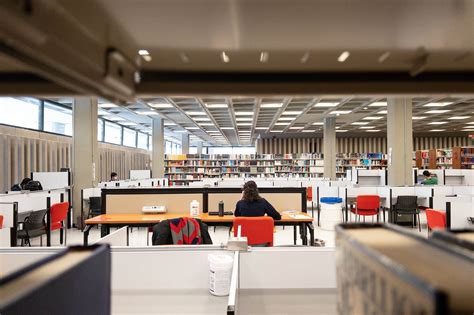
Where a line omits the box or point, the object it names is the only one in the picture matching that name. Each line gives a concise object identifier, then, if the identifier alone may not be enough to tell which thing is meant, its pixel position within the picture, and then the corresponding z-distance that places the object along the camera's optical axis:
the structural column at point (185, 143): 20.13
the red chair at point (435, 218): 4.89
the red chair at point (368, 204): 7.50
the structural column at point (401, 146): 8.95
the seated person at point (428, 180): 9.39
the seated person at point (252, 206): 4.63
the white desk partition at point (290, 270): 2.00
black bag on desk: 7.28
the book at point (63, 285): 0.49
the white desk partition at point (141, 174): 13.62
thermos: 4.98
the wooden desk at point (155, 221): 4.66
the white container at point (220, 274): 1.90
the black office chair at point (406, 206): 7.61
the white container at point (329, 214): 7.99
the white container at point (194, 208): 5.03
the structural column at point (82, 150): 8.41
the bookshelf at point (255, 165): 16.11
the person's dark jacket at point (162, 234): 3.15
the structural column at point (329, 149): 13.86
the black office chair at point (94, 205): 7.50
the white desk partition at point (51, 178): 8.32
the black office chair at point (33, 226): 5.36
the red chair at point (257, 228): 3.77
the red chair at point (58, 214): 5.86
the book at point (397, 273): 0.33
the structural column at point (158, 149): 13.90
